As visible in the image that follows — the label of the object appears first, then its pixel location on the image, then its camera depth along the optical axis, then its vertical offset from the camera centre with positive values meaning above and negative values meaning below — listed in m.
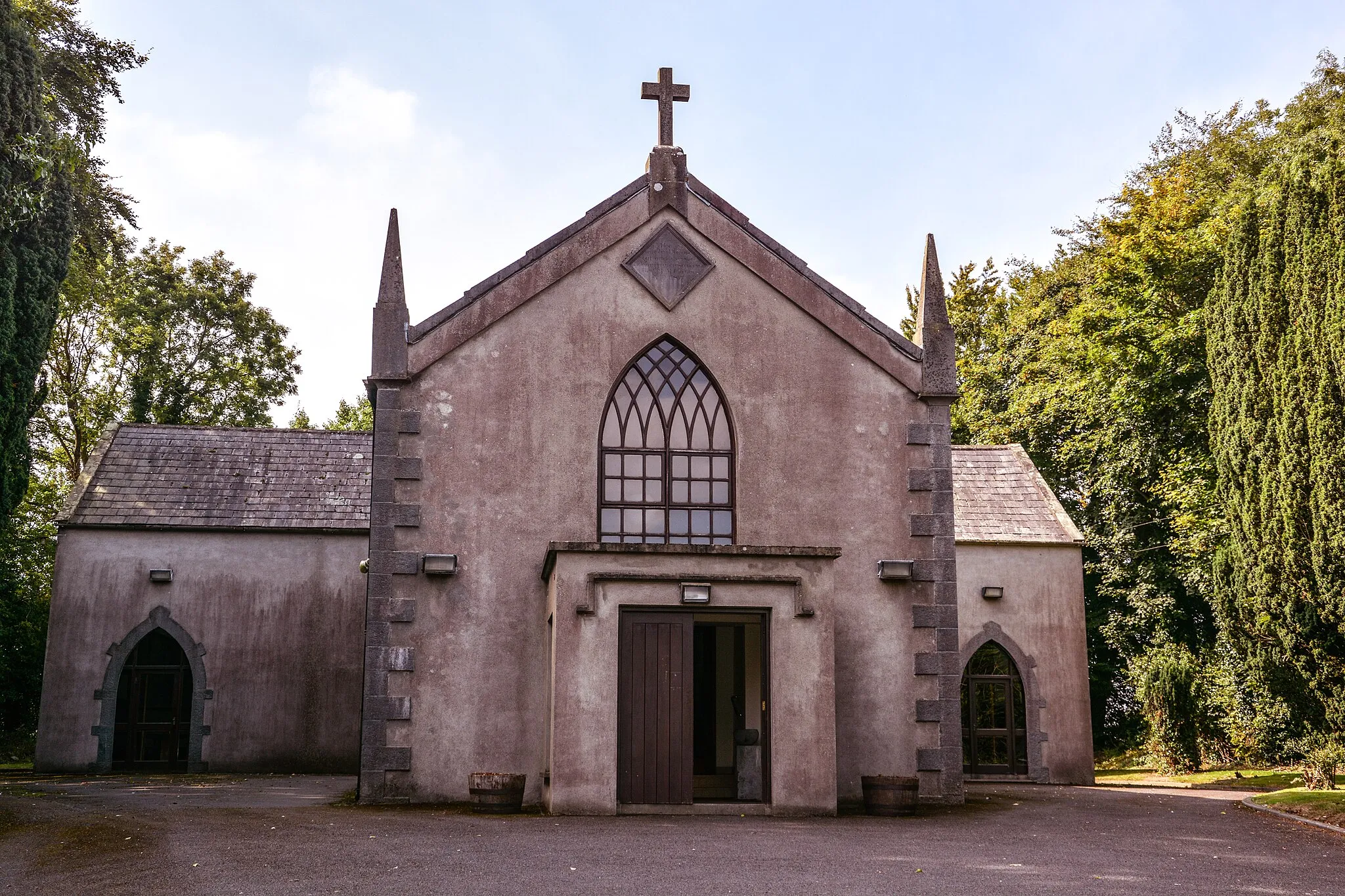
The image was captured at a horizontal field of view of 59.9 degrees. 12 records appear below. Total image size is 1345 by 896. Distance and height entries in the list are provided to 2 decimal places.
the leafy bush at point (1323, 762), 16.91 -1.24
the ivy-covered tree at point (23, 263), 20.06 +7.51
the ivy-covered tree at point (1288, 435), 17.16 +3.68
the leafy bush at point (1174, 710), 23.67 -0.70
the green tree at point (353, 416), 51.03 +11.13
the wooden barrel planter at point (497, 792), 13.72 -1.39
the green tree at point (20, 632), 26.12 +0.81
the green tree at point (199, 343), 36.50 +10.38
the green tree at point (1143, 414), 26.97 +6.47
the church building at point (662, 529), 13.96 +1.90
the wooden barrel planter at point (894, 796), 14.26 -1.47
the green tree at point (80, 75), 27.84 +14.09
